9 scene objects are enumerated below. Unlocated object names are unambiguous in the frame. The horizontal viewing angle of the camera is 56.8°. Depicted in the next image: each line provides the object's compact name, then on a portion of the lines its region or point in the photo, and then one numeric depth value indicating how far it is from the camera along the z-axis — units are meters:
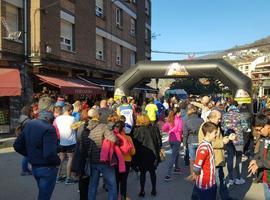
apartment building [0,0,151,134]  10.32
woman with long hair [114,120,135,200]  4.07
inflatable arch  9.11
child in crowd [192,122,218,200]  3.25
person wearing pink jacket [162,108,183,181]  5.65
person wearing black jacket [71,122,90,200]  3.73
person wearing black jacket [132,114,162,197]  4.58
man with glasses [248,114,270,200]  3.16
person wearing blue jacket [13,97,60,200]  3.17
